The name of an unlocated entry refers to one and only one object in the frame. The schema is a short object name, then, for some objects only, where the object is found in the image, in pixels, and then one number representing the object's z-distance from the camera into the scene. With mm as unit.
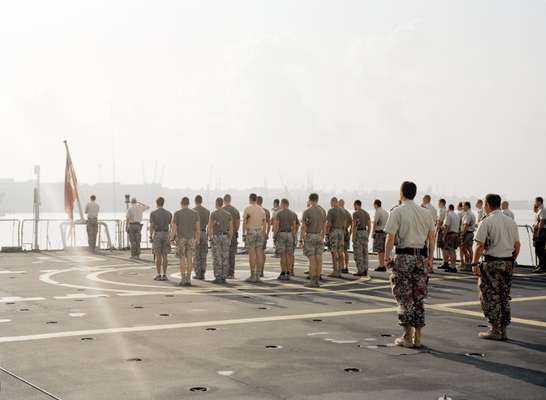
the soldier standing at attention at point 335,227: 16734
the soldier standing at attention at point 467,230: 18422
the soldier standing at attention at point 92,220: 25691
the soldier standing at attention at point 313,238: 14742
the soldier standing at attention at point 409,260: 8273
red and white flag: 29641
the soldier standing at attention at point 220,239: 15703
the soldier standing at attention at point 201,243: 16609
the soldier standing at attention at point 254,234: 16042
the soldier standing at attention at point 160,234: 16373
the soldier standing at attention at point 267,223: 16562
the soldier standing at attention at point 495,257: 8867
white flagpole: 29609
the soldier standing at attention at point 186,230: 15469
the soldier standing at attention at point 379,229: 18141
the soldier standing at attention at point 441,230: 19078
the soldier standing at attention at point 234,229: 16531
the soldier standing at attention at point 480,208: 18984
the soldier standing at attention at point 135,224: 21844
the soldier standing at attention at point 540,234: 18578
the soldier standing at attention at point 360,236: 17438
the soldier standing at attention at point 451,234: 18938
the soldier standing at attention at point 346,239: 17297
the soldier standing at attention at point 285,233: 16359
